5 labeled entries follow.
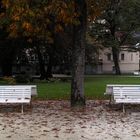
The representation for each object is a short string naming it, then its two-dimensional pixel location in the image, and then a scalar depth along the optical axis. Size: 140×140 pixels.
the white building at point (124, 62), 65.90
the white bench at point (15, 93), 10.91
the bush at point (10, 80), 23.68
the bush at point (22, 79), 24.66
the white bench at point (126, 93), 10.88
